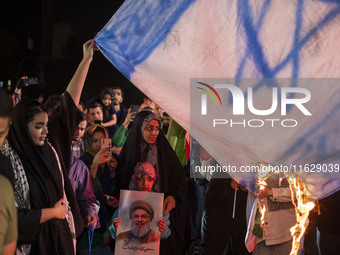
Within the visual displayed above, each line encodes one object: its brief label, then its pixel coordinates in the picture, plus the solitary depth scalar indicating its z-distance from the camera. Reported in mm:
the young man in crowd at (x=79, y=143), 5881
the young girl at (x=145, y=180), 5477
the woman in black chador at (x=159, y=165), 5652
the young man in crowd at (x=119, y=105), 7902
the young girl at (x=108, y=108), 7738
